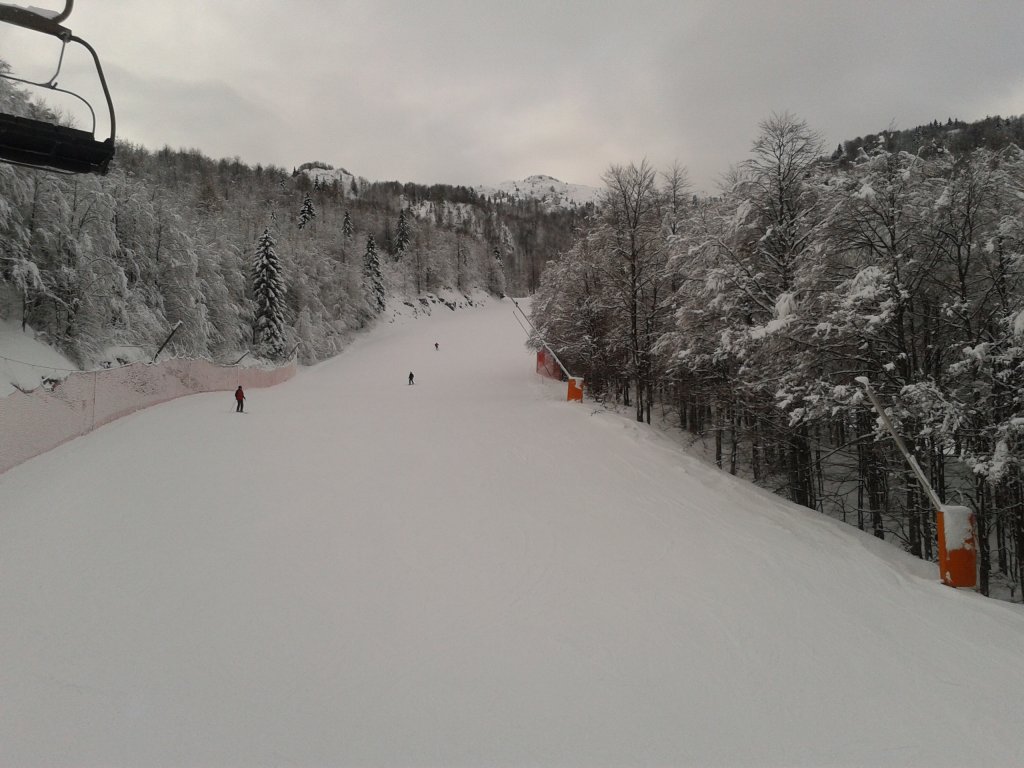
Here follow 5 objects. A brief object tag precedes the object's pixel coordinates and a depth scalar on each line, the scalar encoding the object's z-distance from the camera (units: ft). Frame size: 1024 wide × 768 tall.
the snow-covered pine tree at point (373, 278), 245.86
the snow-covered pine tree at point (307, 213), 302.74
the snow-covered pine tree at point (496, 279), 386.73
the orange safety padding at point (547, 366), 113.09
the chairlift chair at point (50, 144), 12.55
